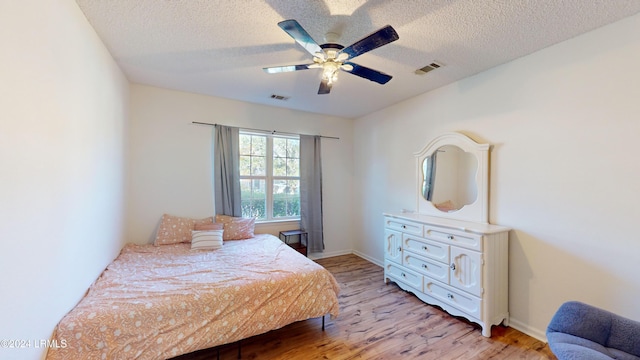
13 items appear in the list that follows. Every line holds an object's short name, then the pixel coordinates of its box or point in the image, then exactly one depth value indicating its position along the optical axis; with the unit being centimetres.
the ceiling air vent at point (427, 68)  250
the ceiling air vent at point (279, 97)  343
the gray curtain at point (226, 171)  352
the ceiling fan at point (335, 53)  150
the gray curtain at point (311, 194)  412
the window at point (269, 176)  390
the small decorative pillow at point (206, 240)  291
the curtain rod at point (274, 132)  346
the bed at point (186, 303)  152
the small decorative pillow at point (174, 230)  306
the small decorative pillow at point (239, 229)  333
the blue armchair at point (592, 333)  134
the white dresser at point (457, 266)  223
